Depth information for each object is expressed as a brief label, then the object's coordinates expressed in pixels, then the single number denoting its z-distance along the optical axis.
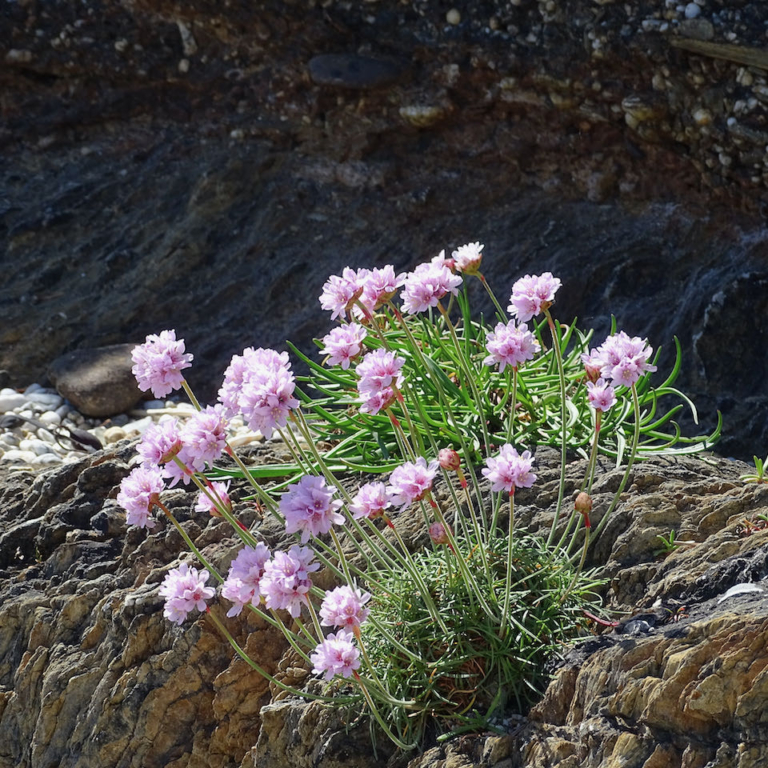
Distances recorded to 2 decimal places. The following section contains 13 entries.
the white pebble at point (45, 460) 8.87
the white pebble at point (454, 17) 11.66
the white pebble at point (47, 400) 10.48
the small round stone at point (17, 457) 8.84
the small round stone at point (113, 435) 9.77
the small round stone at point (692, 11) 10.16
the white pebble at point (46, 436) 9.63
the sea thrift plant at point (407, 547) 4.16
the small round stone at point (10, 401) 10.28
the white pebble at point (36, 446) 9.23
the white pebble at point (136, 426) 9.85
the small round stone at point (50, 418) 10.05
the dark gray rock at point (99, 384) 10.31
